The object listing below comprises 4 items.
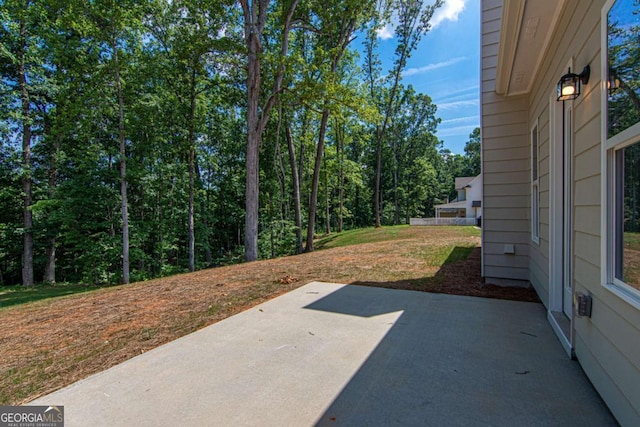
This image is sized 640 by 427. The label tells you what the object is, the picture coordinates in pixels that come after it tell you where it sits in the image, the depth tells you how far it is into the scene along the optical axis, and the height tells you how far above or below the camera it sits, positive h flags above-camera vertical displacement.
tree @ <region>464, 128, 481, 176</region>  41.11 +8.44
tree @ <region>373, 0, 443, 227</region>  16.22 +10.47
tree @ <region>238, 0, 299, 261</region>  9.52 +3.85
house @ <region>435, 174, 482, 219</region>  26.08 +0.28
